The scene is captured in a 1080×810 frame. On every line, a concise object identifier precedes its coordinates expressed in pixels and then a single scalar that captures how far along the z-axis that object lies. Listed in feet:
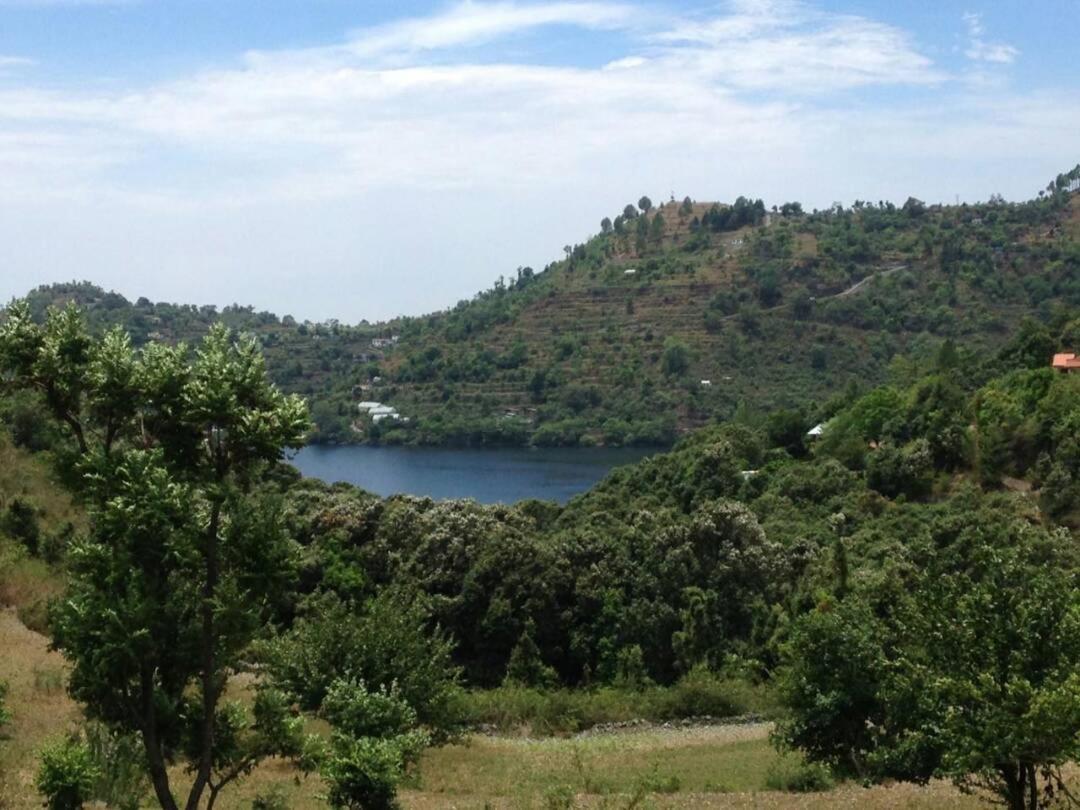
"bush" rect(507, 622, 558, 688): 89.45
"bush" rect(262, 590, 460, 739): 52.16
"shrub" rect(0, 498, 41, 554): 80.53
